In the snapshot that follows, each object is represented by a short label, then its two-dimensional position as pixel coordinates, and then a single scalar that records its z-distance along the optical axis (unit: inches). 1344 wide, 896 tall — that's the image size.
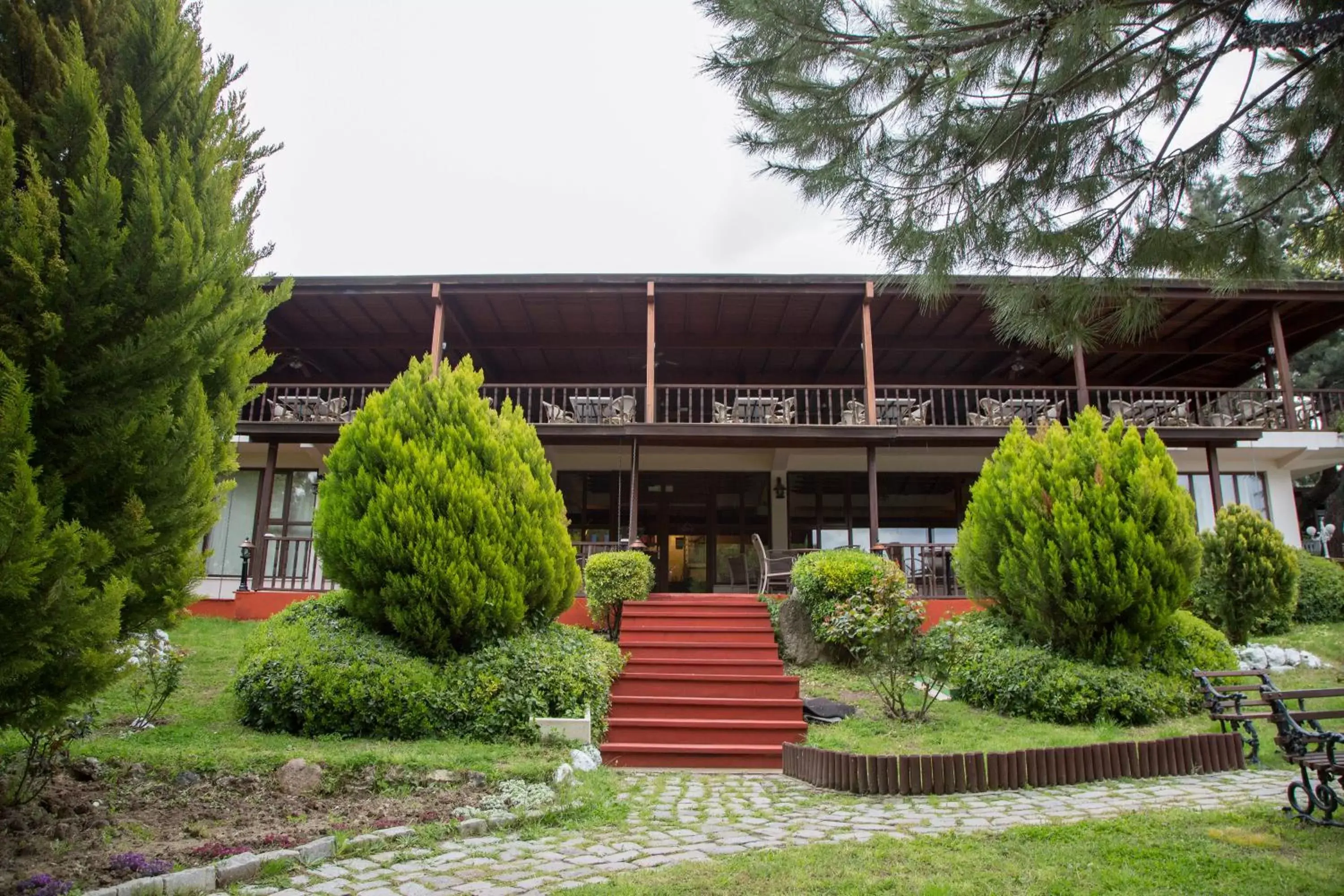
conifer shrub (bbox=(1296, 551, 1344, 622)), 479.2
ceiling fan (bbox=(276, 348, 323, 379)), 646.5
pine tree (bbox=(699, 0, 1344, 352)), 156.3
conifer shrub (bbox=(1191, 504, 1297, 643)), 427.2
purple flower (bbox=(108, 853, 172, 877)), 138.7
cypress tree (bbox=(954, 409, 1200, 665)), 309.0
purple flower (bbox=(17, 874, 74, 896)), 127.9
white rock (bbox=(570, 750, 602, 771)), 247.9
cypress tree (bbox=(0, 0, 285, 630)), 124.9
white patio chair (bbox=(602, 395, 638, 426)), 535.8
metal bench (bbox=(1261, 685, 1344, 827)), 172.2
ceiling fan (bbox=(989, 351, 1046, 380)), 615.2
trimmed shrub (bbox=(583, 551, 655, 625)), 426.9
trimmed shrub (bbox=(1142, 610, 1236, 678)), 317.7
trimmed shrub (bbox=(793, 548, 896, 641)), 399.5
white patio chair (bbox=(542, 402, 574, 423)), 542.6
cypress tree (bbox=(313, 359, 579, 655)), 287.4
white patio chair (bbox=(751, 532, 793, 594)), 466.3
